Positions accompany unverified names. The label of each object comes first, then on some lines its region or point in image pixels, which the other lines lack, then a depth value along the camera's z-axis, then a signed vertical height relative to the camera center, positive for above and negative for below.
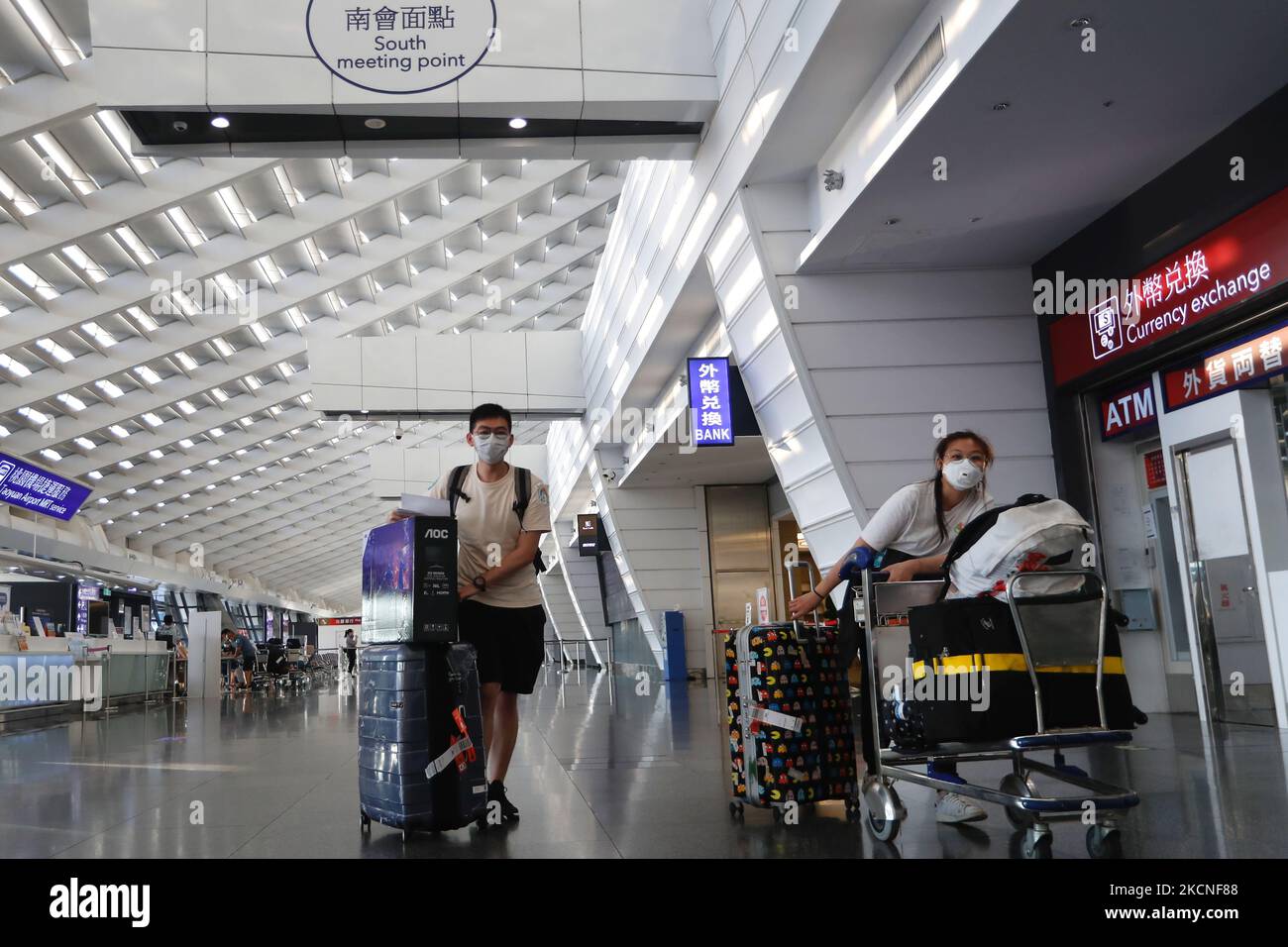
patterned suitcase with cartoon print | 3.72 -0.37
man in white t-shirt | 4.20 +0.27
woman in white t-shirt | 3.80 +0.40
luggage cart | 2.87 -0.45
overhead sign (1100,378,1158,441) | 7.56 +1.50
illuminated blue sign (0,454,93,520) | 19.77 +3.49
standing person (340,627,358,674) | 31.20 -0.18
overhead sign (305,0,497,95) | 7.44 +4.47
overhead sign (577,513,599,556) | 23.58 +2.37
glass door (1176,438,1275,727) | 6.82 +0.10
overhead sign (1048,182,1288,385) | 5.82 +2.06
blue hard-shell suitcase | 3.64 -0.38
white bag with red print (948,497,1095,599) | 3.21 +0.22
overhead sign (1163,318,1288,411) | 6.13 +1.52
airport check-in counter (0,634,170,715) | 13.33 -0.08
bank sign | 10.80 +2.48
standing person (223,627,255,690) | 23.27 -0.05
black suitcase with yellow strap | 3.08 -0.23
